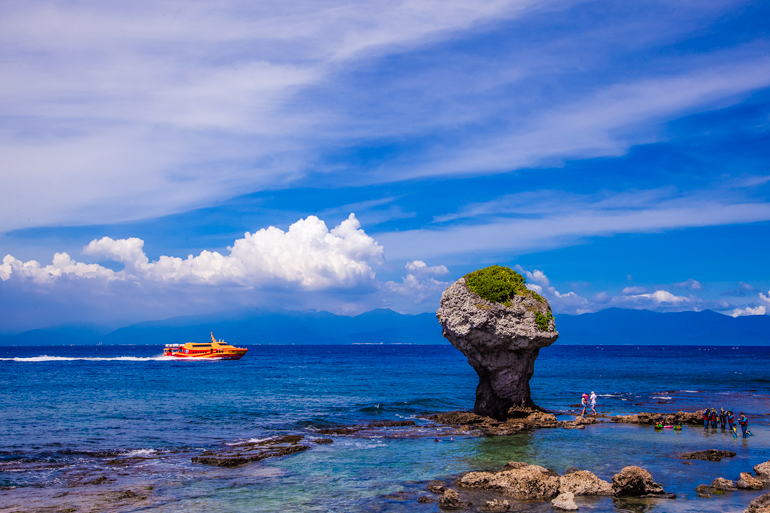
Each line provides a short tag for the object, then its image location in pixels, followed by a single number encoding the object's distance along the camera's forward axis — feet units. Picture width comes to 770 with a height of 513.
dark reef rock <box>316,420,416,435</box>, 105.09
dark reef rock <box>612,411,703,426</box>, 109.81
